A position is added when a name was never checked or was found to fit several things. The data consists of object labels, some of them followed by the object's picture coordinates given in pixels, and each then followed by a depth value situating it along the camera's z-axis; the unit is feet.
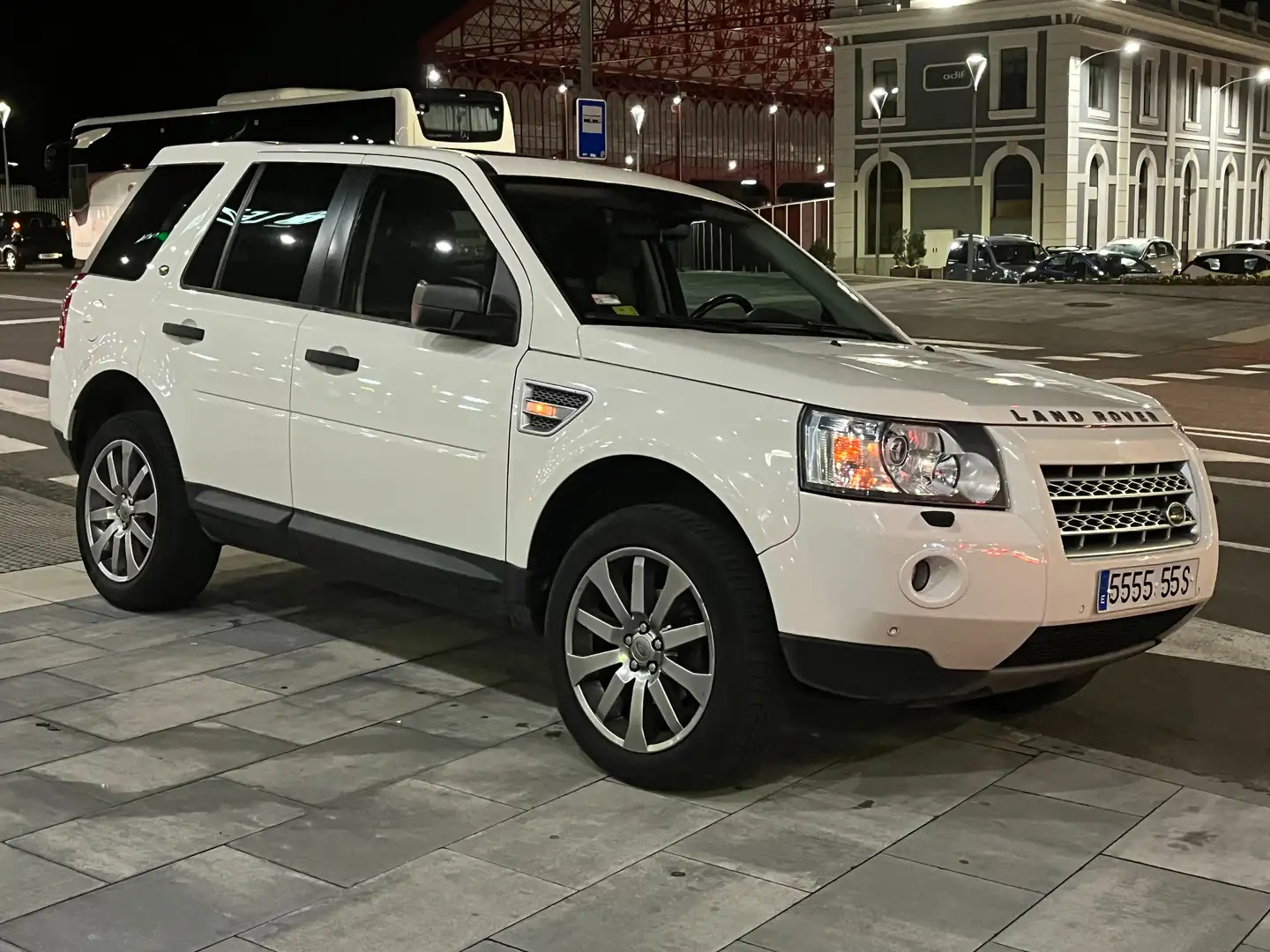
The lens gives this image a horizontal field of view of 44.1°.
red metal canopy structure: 236.02
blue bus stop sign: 59.72
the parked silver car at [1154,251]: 139.54
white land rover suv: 14.37
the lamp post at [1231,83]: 206.49
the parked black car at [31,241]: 141.79
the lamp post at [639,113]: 152.46
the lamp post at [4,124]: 186.03
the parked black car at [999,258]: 131.85
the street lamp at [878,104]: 175.52
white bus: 80.07
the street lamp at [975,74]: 130.31
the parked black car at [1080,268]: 129.49
